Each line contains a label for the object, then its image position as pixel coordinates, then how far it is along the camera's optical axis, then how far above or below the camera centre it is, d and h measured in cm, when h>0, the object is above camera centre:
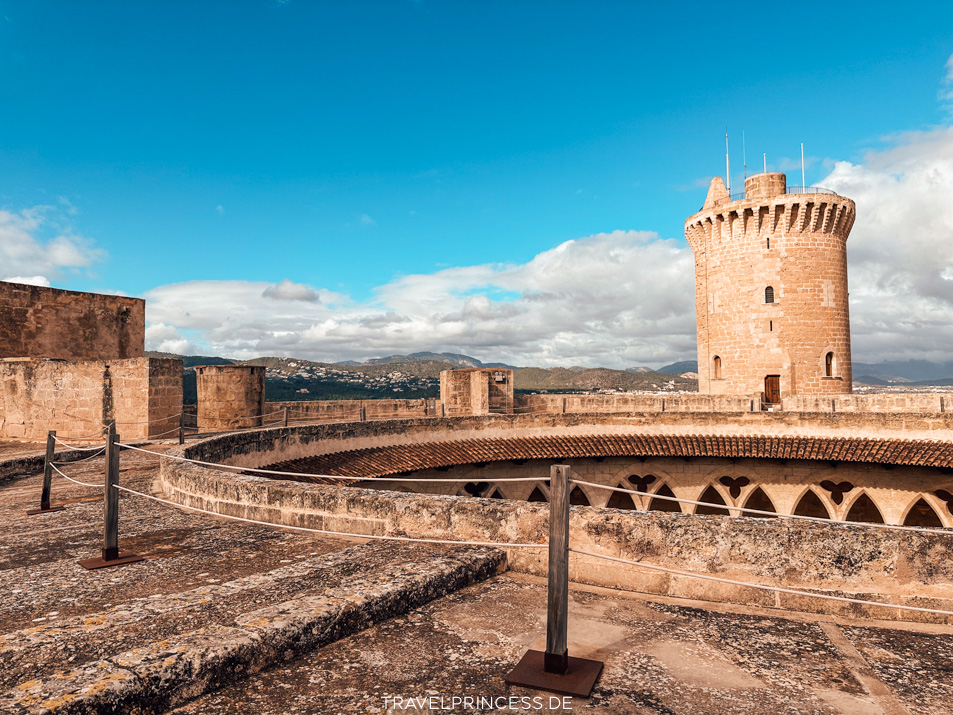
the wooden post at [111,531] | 408 -107
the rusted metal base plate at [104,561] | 400 -127
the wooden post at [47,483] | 595 -105
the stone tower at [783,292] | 2528 +372
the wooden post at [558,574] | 255 -88
